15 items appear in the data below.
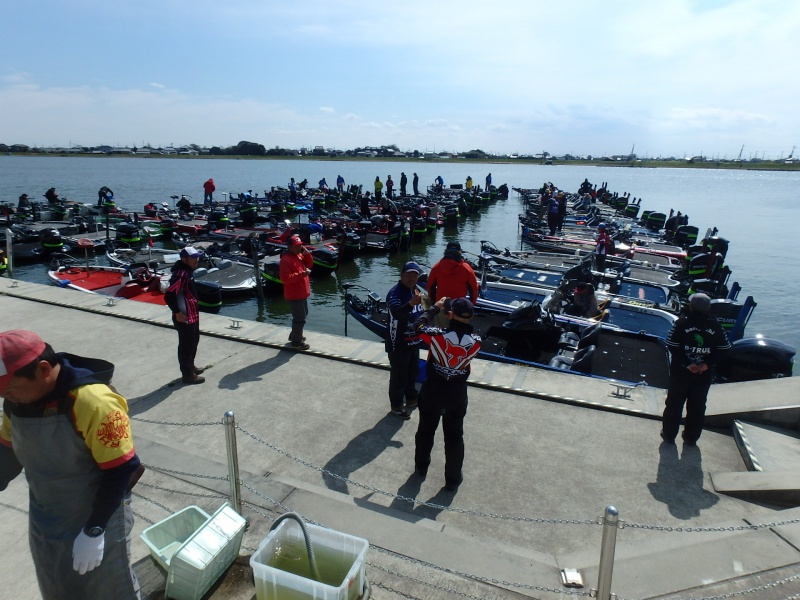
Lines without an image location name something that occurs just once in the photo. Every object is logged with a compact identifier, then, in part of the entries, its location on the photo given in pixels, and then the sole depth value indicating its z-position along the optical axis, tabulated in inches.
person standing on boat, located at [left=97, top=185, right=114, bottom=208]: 1145.5
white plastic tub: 106.0
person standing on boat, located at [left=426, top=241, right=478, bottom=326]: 267.1
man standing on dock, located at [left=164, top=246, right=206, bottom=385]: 238.7
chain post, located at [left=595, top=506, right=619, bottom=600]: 102.8
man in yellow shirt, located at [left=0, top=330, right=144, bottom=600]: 86.0
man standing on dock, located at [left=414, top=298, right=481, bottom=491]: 161.8
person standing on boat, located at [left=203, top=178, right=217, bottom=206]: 1269.7
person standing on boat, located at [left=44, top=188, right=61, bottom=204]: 1214.9
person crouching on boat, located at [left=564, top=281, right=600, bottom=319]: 434.0
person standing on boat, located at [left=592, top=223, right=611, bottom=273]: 660.7
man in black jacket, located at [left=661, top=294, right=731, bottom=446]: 192.4
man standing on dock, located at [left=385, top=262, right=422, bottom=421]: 209.3
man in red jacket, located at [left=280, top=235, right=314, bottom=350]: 288.4
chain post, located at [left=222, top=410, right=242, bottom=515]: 138.4
